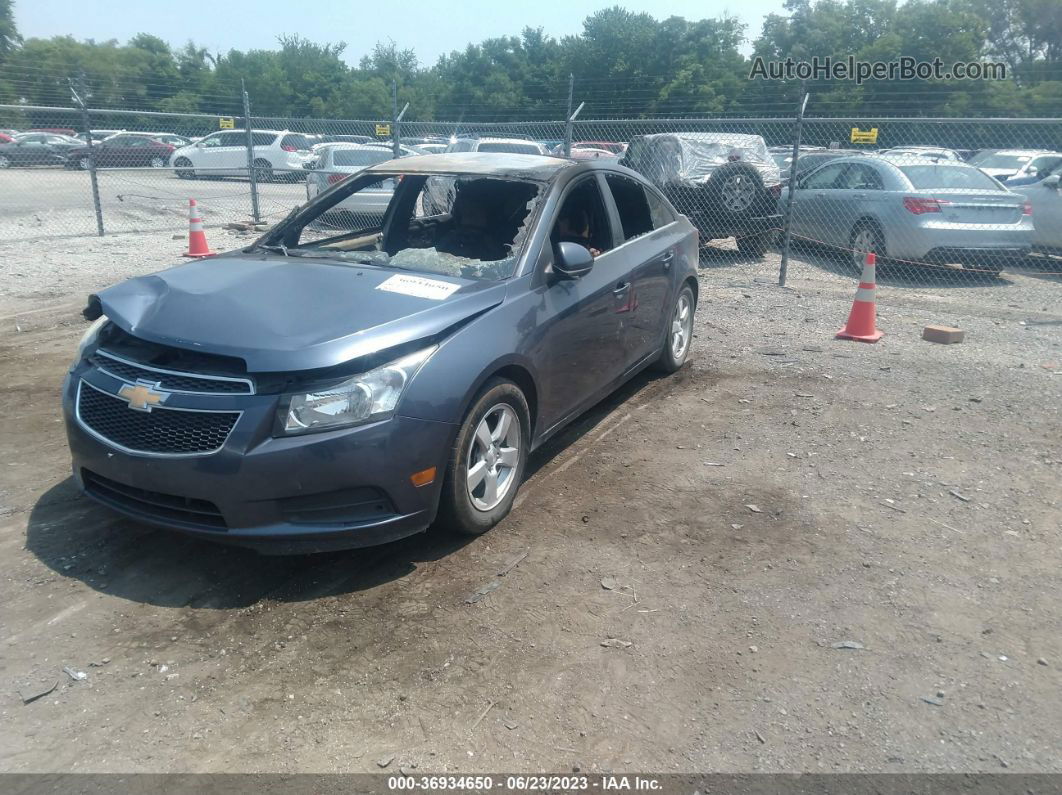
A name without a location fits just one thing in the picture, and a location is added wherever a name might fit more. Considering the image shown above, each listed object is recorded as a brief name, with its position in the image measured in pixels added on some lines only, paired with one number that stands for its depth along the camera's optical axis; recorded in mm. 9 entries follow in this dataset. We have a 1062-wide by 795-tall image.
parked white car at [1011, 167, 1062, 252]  11625
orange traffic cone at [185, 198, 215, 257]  11383
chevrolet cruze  3252
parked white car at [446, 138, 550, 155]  18089
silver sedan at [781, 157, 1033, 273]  10602
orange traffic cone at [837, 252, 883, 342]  7763
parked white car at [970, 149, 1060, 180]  15849
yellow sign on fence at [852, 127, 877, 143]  10750
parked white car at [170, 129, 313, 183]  26281
